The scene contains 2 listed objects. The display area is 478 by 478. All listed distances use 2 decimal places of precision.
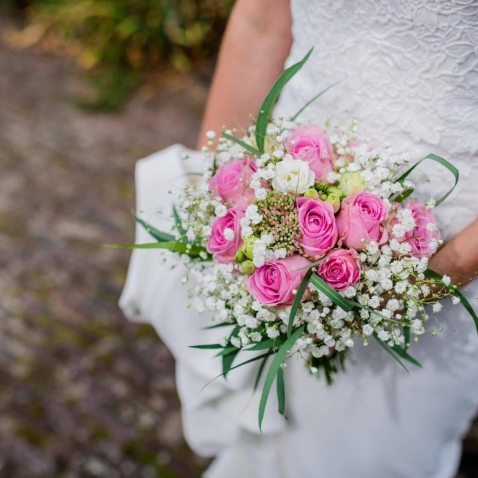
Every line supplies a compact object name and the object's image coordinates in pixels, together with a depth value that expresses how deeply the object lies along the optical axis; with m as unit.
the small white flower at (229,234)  1.07
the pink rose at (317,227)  1.03
